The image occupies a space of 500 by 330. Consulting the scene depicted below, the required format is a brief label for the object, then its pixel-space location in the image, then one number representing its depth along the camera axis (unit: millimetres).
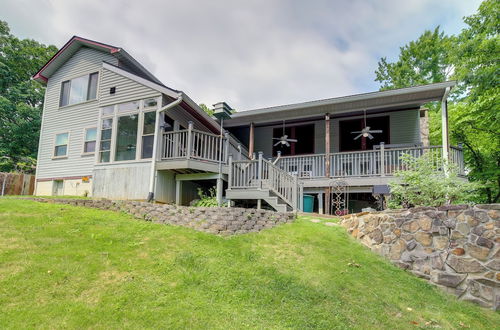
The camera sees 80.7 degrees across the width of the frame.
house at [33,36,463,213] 9234
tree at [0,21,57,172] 20219
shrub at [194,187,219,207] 8757
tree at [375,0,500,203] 10039
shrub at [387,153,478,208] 5691
